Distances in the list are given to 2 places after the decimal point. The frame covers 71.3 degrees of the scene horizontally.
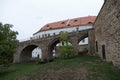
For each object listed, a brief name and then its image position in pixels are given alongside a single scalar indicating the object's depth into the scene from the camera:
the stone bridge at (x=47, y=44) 12.86
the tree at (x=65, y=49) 12.79
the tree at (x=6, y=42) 9.10
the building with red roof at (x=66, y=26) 22.09
